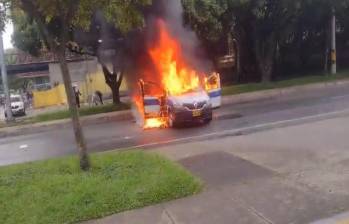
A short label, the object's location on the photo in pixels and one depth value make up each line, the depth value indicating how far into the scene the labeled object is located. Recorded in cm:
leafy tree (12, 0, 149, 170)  755
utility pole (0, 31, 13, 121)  1984
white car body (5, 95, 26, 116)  3225
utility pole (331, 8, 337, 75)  2422
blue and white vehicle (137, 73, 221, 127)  1344
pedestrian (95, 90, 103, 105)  2838
